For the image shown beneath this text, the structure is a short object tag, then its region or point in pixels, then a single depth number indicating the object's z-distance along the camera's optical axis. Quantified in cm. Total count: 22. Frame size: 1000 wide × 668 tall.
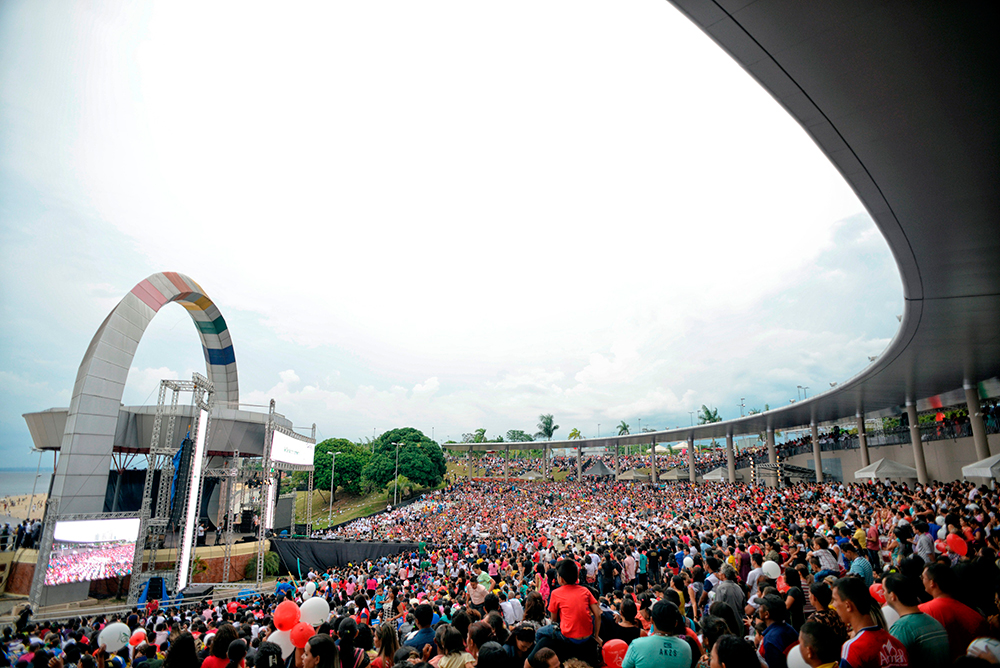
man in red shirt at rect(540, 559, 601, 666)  416
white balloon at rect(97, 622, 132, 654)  581
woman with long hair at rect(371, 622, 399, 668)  404
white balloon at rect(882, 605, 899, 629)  381
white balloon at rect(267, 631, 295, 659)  471
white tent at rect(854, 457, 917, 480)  2172
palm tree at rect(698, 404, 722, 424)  9012
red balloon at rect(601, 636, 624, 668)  400
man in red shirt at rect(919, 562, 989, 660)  328
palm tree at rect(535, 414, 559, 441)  8761
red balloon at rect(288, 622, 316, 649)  441
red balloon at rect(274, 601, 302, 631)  480
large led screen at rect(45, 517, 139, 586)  1490
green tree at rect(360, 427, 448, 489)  4900
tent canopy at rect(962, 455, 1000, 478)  1372
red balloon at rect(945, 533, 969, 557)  701
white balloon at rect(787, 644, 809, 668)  312
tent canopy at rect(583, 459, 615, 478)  4669
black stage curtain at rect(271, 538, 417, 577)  2212
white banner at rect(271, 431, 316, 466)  2278
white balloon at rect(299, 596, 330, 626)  517
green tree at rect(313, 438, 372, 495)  4988
